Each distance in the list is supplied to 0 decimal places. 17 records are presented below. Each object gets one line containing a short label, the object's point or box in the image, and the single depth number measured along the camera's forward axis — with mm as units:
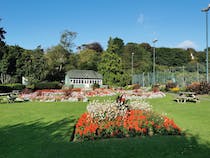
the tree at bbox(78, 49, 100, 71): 55562
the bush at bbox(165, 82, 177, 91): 27512
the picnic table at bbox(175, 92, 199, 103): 14798
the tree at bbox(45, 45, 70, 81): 48219
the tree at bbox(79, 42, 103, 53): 72938
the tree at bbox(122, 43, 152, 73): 60219
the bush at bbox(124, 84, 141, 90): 30991
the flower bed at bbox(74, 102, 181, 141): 6012
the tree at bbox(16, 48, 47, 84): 37906
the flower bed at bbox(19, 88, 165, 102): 16736
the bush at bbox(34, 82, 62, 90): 33178
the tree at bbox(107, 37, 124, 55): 41469
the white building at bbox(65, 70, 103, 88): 46312
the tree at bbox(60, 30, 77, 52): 56072
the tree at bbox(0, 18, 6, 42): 25417
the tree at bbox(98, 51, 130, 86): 41312
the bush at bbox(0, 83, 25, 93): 27484
